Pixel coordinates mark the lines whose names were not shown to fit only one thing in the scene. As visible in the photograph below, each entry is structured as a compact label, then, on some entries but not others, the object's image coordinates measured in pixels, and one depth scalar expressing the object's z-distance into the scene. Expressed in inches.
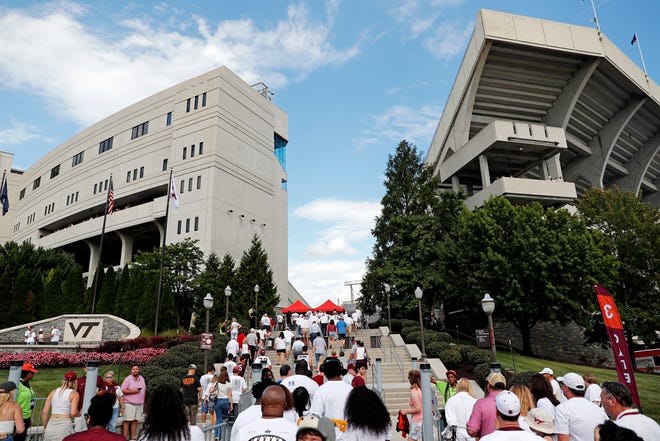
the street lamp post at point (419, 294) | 857.9
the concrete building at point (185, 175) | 1753.2
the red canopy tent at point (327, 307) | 1210.3
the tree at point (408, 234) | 1291.8
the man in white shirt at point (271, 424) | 135.0
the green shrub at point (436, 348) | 846.6
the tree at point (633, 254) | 1101.7
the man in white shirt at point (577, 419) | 192.4
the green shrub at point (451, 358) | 794.2
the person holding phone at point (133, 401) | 386.3
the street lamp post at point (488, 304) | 598.9
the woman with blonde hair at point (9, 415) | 230.5
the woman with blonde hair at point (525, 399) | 205.0
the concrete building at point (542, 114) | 1533.0
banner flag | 427.2
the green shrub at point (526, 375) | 525.0
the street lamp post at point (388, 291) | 1127.6
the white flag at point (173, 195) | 1087.6
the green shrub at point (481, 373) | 690.2
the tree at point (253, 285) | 1446.9
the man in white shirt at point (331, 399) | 203.6
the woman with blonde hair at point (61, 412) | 271.9
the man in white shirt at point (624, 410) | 159.0
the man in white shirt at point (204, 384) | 458.3
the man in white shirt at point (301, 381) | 248.1
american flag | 1305.4
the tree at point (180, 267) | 1482.5
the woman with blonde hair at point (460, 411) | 233.6
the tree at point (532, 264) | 999.6
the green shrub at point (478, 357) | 770.8
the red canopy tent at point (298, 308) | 1310.3
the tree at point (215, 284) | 1396.4
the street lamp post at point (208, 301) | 692.1
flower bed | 761.0
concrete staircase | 611.2
